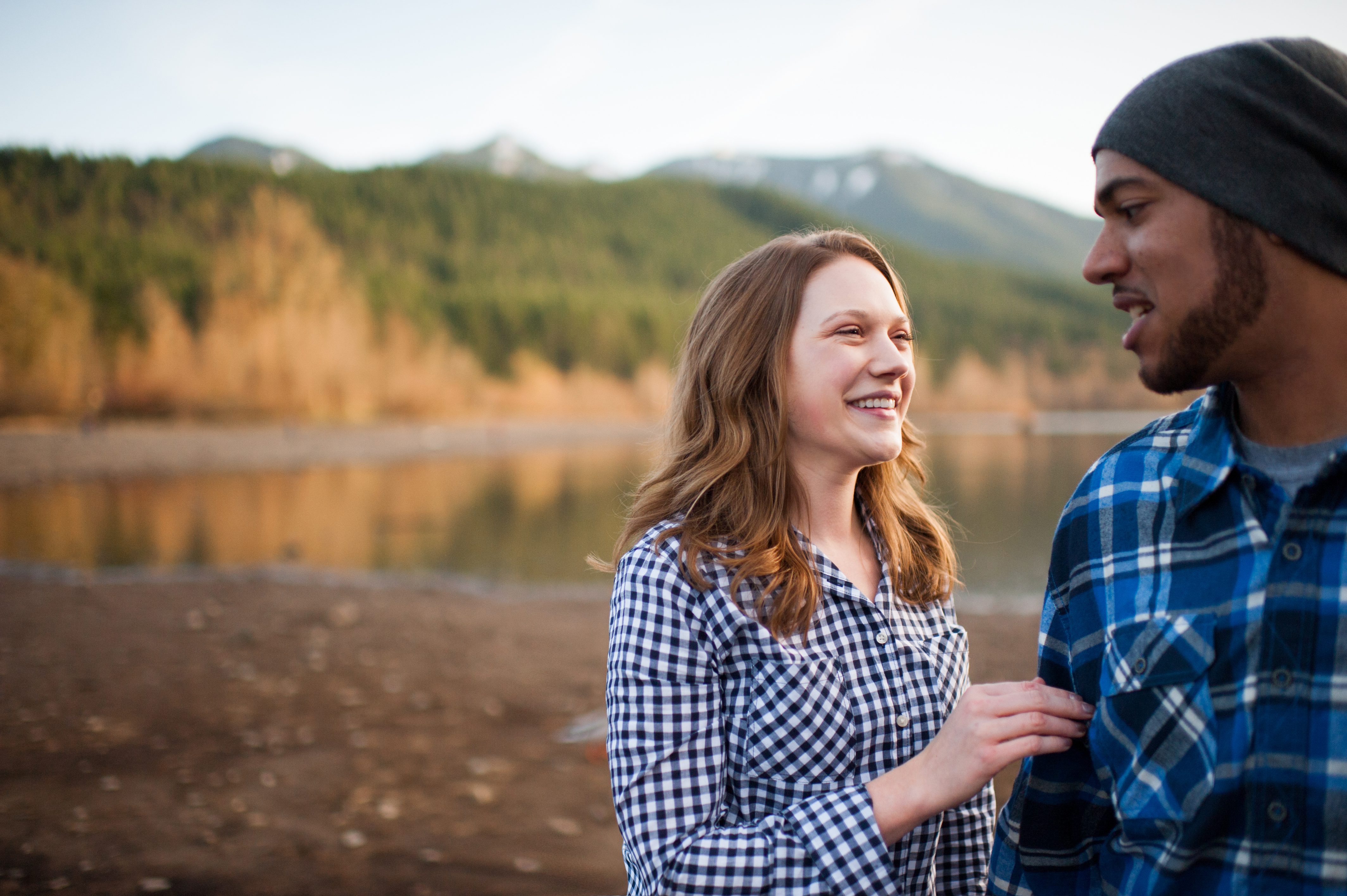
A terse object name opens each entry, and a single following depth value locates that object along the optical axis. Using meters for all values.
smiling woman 1.71
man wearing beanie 1.40
